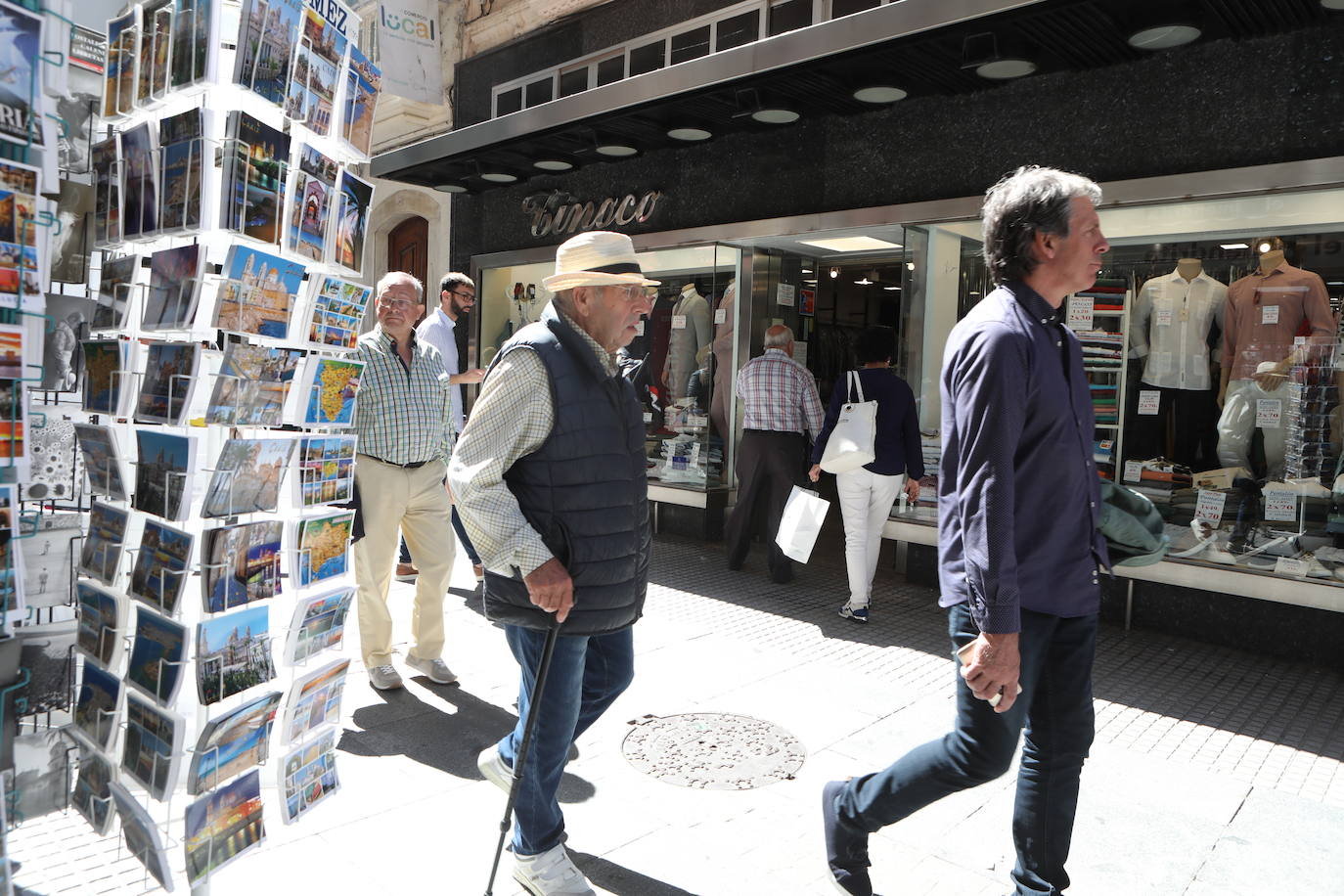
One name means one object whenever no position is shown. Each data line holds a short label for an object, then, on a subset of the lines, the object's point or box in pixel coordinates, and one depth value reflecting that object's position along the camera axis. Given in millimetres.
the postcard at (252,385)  2154
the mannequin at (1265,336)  5512
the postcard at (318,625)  2473
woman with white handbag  5973
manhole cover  3600
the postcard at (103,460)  2170
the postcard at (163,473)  2100
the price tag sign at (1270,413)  5711
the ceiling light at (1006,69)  5738
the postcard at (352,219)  2487
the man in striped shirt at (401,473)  4367
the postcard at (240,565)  2166
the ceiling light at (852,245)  8172
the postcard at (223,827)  2195
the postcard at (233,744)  2178
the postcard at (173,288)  2076
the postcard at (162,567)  2121
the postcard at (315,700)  2465
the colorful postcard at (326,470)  2479
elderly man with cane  2539
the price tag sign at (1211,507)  5840
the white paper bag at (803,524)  5695
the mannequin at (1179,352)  6008
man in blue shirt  2215
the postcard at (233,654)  2166
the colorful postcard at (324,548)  2486
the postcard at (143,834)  2178
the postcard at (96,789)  2268
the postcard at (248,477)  2160
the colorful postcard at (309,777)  2498
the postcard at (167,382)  2070
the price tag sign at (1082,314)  6371
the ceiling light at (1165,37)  5152
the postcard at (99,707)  2242
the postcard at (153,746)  2129
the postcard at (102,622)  2223
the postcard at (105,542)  2209
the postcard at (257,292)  2121
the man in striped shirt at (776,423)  7125
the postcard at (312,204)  2297
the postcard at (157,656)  2133
